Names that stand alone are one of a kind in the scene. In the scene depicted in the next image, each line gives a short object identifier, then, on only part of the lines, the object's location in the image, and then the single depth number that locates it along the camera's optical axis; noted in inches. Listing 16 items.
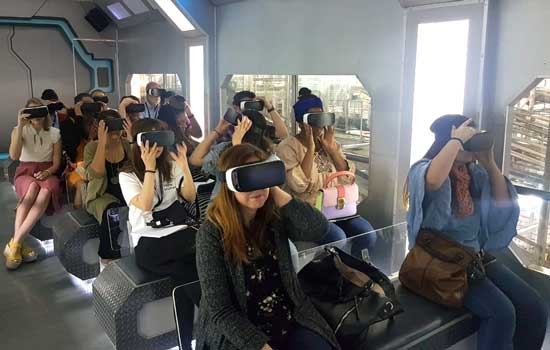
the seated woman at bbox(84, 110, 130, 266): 138.7
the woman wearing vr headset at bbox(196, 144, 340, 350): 71.3
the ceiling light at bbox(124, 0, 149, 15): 283.4
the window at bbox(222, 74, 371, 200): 159.0
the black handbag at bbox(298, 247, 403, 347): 79.6
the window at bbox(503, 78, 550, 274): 114.3
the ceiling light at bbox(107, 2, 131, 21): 313.3
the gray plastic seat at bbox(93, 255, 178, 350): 102.1
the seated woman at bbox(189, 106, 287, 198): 117.2
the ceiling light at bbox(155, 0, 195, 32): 221.5
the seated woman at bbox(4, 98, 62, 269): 165.0
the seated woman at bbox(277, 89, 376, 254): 124.4
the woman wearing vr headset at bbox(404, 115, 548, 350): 90.6
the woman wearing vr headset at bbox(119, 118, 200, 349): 105.5
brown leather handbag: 91.0
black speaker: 346.0
